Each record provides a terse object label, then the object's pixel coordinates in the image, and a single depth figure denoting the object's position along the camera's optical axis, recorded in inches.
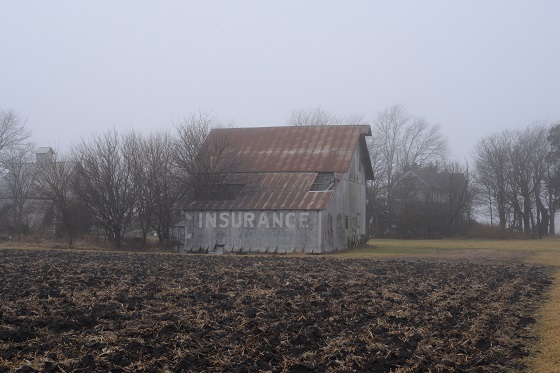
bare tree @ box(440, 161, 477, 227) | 2625.5
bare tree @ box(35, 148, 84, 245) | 1624.0
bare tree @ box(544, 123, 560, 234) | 2829.7
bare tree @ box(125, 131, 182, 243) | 1550.2
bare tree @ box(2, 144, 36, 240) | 2021.4
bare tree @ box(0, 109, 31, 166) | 2418.1
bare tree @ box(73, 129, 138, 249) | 1558.8
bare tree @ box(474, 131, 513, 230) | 2901.1
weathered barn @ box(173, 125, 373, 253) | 1381.6
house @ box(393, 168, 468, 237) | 2539.4
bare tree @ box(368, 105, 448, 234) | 3125.0
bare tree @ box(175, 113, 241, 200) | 1534.2
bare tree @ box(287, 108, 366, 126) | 2975.4
